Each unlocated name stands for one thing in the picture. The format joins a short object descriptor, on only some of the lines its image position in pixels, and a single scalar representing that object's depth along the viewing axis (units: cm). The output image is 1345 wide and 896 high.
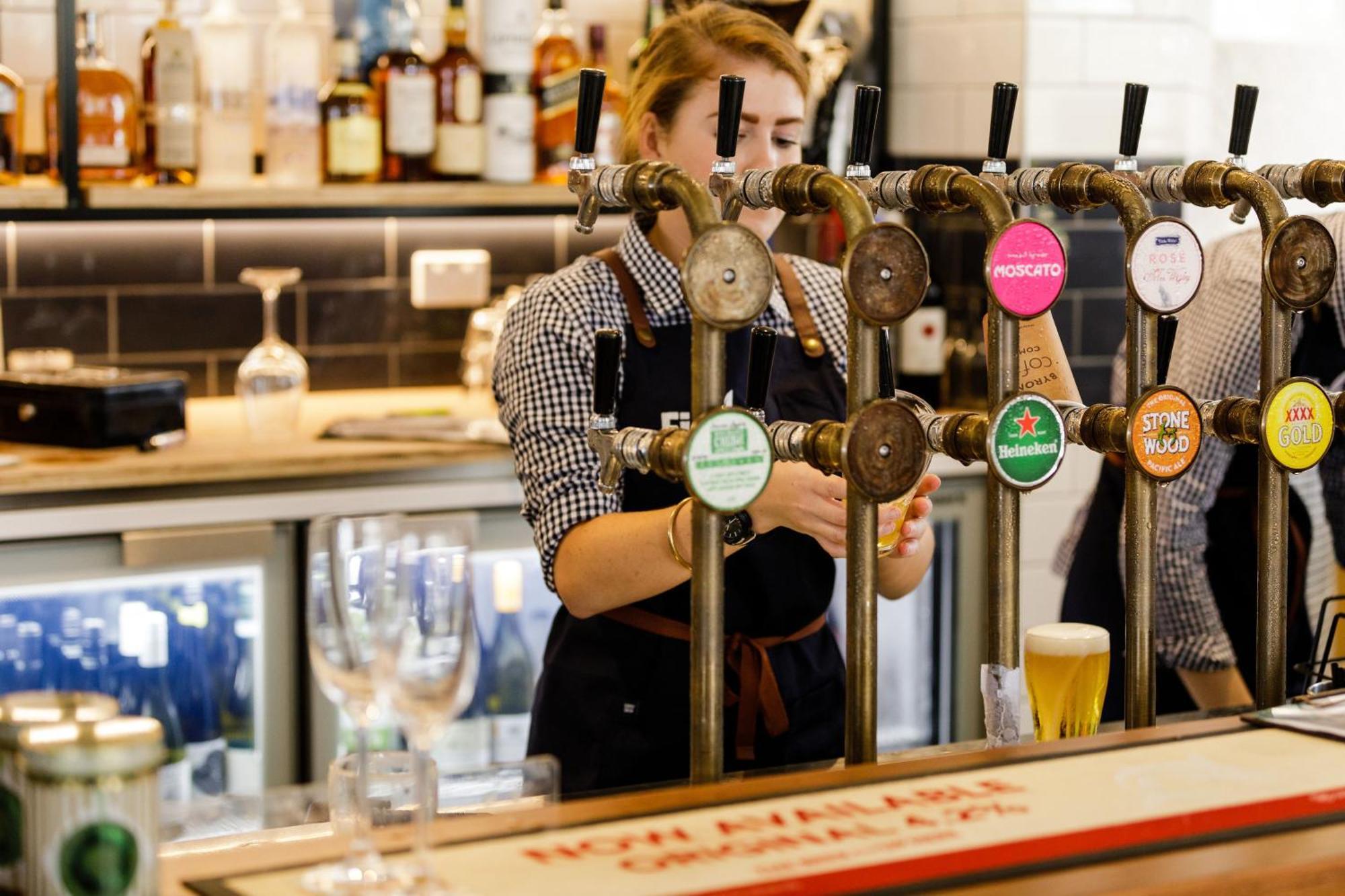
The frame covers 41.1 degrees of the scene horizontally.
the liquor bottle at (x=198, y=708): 305
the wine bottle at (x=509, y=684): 330
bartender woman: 187
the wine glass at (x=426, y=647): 100
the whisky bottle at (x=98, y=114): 317
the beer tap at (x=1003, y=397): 130
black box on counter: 296
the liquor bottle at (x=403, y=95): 338
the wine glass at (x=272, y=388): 320
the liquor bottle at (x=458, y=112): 346
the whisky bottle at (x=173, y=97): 324
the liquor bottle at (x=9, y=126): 312
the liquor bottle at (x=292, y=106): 331
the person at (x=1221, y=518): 206
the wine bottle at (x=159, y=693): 302
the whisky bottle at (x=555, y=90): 353
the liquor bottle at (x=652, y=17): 373
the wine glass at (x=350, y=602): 101
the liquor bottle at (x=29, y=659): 291
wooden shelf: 318
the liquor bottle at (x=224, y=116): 328
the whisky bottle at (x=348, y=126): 337
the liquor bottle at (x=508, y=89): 345
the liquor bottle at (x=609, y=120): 358
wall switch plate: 374
